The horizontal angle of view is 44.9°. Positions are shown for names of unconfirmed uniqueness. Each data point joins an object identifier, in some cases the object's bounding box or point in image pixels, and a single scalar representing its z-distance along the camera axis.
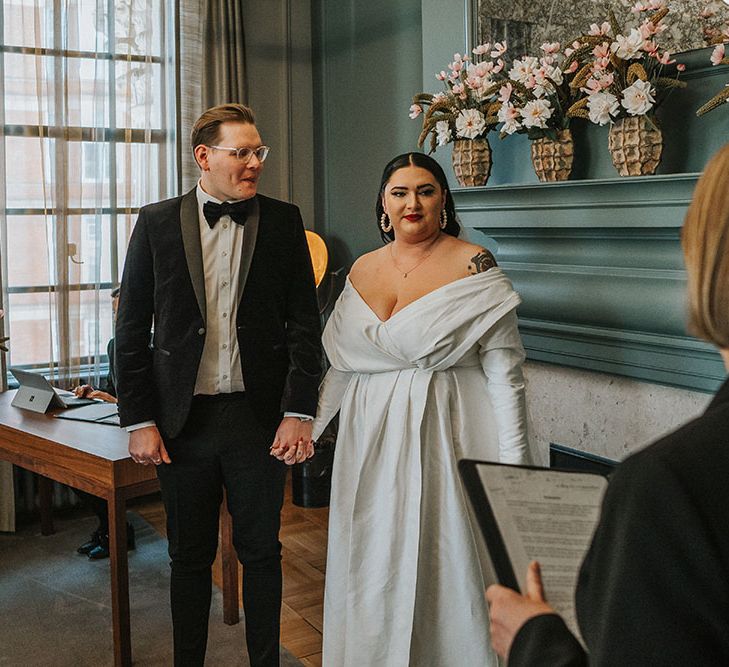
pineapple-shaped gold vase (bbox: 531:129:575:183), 2.81
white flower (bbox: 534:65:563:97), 2.71
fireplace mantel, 2.57
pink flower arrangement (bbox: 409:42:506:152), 2.99
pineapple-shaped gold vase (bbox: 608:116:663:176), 2.54
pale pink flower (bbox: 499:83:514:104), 2.83
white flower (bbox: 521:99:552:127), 2.74
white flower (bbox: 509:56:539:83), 2.78
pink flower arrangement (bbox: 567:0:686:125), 2.48
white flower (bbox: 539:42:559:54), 2.69
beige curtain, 4.54
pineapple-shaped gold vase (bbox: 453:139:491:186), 3.11
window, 4.17
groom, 2.34
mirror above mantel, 2.63
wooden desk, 2.75
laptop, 3.44
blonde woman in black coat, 0.72
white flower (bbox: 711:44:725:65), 2.36
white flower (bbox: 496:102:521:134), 2.83
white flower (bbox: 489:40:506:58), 2.91
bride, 2.30
